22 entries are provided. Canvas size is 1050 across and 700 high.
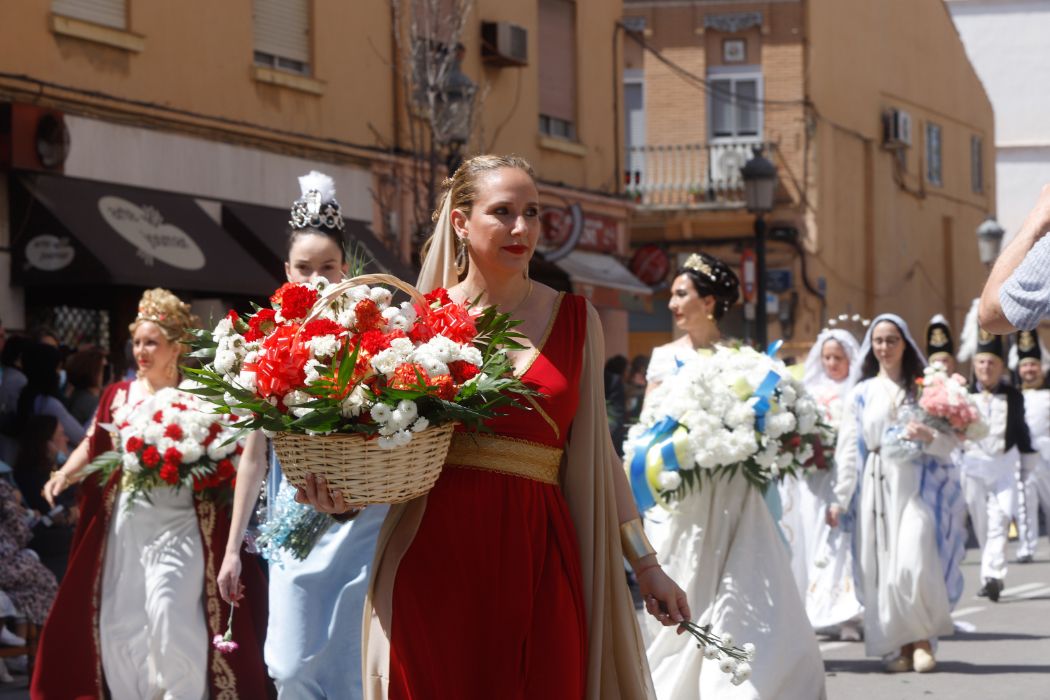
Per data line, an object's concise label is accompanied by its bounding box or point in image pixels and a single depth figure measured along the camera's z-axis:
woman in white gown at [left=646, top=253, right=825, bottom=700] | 8.26
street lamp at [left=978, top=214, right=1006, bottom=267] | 30.31
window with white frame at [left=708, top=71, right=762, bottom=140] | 35.47
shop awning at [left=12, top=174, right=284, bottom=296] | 16.22
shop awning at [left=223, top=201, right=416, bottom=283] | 19.12
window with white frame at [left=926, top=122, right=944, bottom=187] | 41.41
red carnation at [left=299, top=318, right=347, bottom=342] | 4.66
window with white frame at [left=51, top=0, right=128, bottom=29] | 17.11
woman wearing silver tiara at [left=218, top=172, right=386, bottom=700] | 6.41
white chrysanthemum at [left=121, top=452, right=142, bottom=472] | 8.77
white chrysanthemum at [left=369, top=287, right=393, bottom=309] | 4.78
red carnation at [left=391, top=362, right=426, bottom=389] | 4.54
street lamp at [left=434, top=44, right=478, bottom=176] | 18.14
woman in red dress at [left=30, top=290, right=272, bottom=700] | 8.67
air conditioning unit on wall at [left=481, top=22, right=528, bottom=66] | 24.20
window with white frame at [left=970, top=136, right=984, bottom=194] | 44.59
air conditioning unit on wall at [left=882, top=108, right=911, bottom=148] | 37.97
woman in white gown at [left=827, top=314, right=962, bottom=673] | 11.12
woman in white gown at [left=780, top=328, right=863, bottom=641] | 12.66
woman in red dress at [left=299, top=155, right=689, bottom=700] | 4.75
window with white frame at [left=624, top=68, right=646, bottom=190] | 36.12
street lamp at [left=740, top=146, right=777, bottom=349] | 20.28
